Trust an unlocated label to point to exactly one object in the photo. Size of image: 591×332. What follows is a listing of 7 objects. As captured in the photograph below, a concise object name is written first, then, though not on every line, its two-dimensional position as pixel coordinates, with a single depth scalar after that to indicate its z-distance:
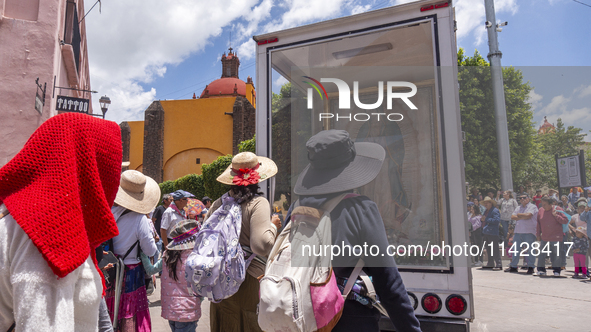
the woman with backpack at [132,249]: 3.17
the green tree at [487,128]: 7.41
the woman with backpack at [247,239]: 2.81
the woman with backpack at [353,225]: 1.82
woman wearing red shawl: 1.15
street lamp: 14.60
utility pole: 7.84
